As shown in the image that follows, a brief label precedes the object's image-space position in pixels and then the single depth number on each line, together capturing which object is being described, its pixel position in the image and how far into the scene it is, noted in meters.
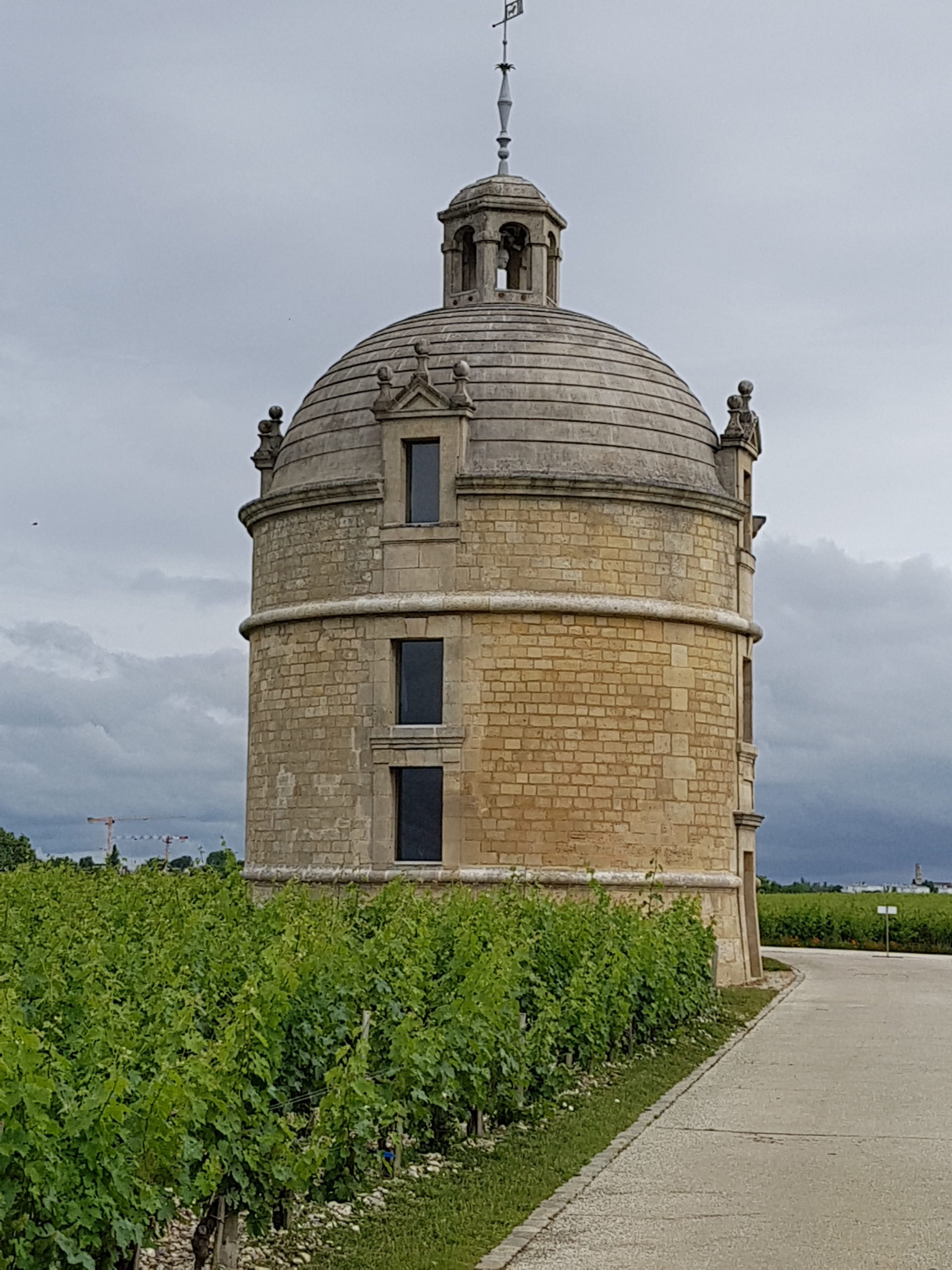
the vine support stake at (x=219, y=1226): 8.45
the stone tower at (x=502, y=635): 23.81
